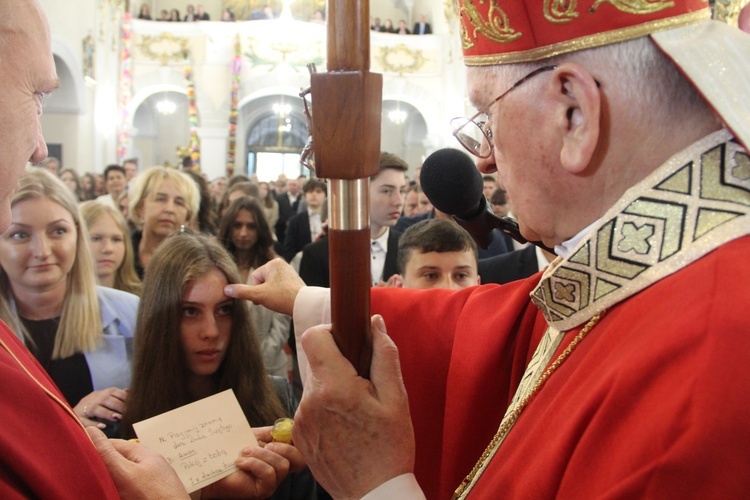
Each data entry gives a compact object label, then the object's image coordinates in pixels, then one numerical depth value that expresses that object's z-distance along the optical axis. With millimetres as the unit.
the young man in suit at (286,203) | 7652
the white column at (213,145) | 15672
